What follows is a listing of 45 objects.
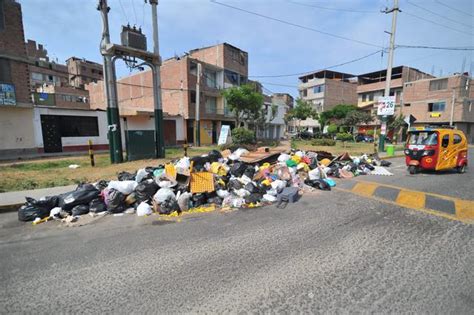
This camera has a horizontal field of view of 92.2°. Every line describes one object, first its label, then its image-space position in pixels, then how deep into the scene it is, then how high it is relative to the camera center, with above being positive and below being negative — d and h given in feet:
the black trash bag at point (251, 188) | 19.57 -5.15
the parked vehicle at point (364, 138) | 109.19 -4.80
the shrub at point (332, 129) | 110.16 -0.44
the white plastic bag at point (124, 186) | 17.92 -4.56
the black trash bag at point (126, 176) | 21.59 -4.64
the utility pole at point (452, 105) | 103.96 +10.46
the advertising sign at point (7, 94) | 46.16 +6.85
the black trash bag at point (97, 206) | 16.71 -5.72
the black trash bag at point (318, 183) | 22.04 -5.44
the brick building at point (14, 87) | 46.57 +8.48
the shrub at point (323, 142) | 74.95 -4.62
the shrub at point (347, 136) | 84.44 -3.30
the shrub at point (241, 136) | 61.82 -2.16
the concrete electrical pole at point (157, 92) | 38.03 +6.31
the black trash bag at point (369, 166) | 30.94 -5.22
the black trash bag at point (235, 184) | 20.36 -5.03
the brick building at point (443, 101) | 104.58 +12.88
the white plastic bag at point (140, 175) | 20.26 -4.24
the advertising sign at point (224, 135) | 56.44 -1.71
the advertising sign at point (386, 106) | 49.06 +4.81
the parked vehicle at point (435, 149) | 26.53 -2.52
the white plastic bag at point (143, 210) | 16.44 -5.90
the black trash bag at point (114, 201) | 16.96 -5.43
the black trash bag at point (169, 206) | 16.56 -5.72
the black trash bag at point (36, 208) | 15.87 -5.66
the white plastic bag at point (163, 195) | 17.21 -5.07
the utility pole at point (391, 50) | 49.62 +17.03
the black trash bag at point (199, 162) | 24.21 -3.70
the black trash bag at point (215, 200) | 18.36 -5.84
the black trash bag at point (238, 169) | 24.01 -4.34
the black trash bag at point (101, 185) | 19.46 -5.00
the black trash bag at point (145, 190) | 17.85 -4.90
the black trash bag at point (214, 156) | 26.68 -3.32
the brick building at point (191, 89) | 77.36 +14.91
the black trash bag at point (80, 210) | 16.39 -5.89
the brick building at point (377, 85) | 135.33 +27.25
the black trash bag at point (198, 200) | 18.11 -5.69
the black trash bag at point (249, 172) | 23.73 -4.62
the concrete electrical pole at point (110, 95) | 33.88 +4.94
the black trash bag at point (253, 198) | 18.27 -5.63
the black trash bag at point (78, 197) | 16.62 -5.12
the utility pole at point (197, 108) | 69.89 +6.07
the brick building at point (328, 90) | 158.71 +27.57
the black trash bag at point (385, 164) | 35.68 -5.57
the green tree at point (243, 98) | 66.23 +8.68
